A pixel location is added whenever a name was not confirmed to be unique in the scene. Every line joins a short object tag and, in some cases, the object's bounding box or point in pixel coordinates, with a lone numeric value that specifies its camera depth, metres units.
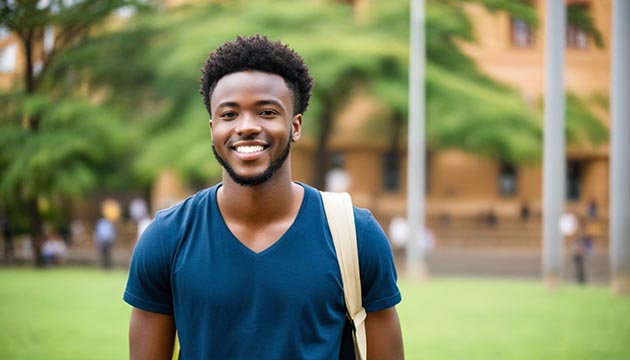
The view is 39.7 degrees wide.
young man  2.76
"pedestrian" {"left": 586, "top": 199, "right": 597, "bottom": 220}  35.94
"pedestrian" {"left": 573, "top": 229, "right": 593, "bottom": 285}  21.42
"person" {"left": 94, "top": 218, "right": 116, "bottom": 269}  27.12
